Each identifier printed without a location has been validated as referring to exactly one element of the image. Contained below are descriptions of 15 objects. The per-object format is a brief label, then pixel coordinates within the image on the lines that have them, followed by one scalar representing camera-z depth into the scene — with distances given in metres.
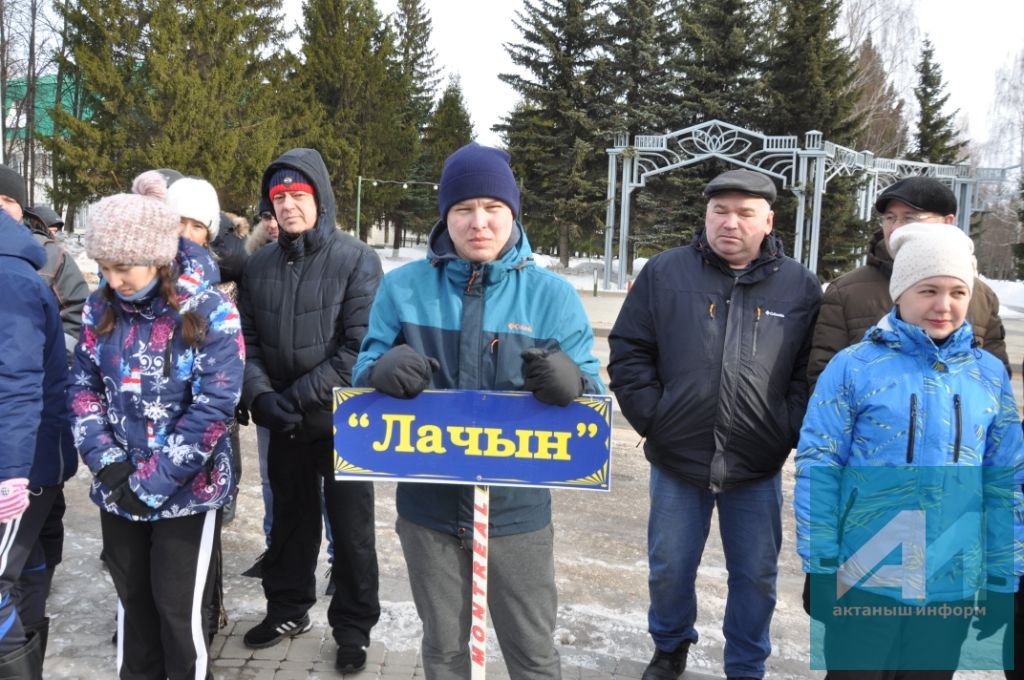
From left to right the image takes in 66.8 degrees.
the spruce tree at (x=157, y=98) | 30.91
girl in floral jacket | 2.58
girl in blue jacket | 2.36
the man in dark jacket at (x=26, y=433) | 2.55
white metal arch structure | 21.36
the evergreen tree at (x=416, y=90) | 47.56
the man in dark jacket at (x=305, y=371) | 3.24
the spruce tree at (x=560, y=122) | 37.66
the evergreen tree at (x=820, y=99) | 31.36
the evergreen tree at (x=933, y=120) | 39.09
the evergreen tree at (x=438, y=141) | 48.06
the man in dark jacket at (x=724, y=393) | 3.01
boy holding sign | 2.43
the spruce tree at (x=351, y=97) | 41.41
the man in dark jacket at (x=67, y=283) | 3.91
